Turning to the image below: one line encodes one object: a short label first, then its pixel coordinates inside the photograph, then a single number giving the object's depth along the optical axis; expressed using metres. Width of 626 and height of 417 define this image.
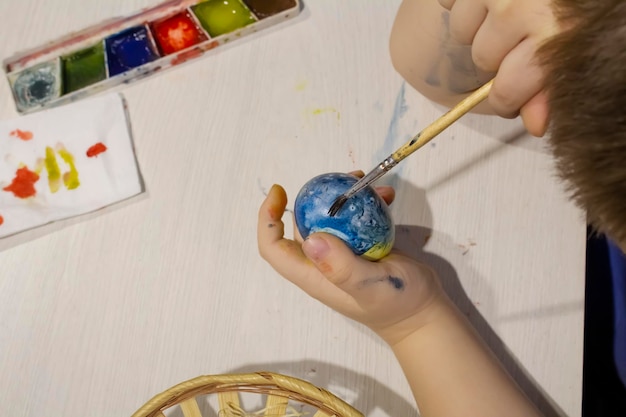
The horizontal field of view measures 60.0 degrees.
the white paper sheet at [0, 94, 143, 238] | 0.64
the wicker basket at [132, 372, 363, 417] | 0.51
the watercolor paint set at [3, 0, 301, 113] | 0.68
